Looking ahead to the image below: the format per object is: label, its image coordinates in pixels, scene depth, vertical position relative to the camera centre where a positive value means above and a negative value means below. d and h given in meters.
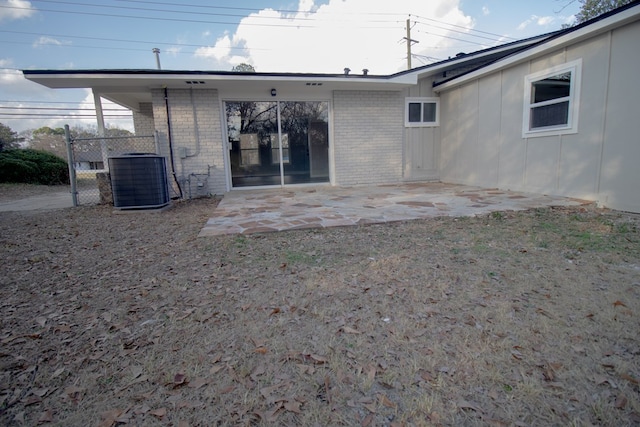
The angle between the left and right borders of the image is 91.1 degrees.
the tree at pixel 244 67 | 20.45 +6.58
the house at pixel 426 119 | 4.91 +1.01
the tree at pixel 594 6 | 14.48 +7.06
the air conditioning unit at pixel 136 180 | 5.70 -0.20
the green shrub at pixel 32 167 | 12.34 +0.20
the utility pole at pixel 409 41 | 19.96 +7.73
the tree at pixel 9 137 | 28.11 +3.41
